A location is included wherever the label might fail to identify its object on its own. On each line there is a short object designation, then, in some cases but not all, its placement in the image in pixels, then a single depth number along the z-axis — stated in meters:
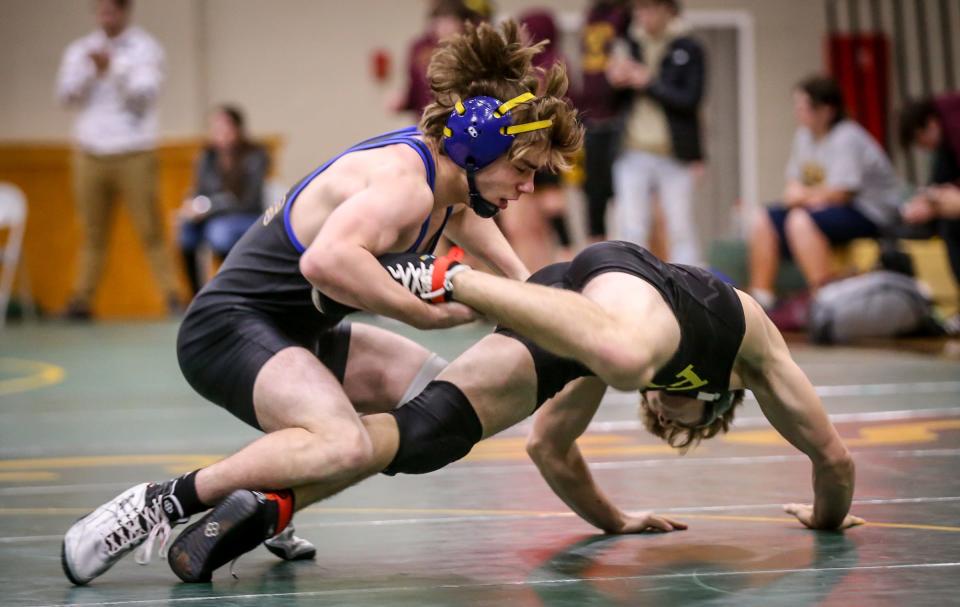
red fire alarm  22.12
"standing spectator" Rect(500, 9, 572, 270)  14.24
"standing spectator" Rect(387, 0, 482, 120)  13.48
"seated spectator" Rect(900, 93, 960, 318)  13.05
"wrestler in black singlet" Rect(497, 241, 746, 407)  5.03
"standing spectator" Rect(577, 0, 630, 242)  14.21
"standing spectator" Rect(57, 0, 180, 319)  17.00
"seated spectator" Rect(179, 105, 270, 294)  17.04
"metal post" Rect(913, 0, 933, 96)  21.81
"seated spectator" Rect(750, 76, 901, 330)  13.98
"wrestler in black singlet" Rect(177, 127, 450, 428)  5.19
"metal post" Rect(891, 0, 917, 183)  21.97
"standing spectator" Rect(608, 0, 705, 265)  13.92
